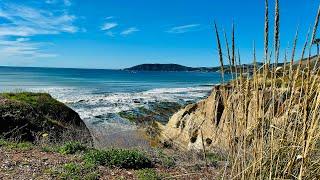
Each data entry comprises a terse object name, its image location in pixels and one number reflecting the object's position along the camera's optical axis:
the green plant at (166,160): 4.04
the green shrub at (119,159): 3.89
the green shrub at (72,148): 4.38
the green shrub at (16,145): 4.50
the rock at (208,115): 1.81
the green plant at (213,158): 3.96
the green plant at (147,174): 3.48
